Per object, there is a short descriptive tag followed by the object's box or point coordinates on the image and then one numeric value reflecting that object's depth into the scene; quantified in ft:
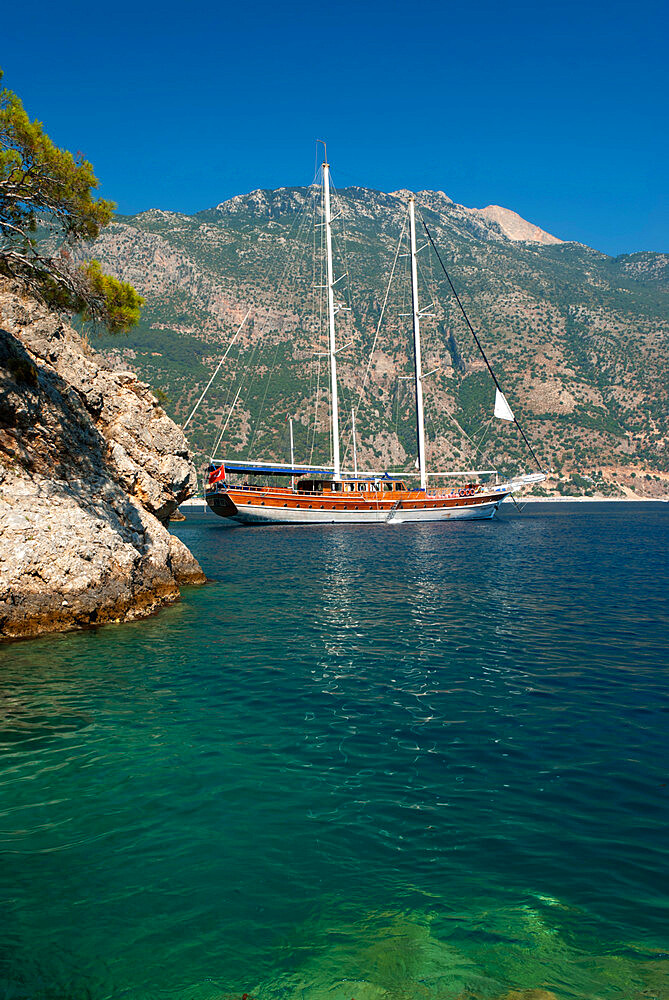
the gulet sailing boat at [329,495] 181.57
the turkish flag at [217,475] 182.39
